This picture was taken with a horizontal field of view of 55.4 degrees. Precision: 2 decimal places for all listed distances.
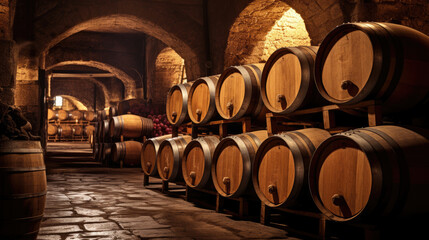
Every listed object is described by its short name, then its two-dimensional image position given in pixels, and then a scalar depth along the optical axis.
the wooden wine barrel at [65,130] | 22.79
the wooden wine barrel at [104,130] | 9.78
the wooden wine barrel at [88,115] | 22.51
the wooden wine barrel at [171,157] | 4.84
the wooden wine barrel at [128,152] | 8.87
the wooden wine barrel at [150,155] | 5.50
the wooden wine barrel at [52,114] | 22.20
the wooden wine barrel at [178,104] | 5.00
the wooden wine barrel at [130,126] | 8.84
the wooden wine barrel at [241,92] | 3.82
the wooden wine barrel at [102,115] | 11.39
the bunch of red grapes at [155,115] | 9.68
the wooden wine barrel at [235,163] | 3.46
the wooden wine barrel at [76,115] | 22.62
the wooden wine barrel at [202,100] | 4.41
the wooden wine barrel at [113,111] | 10.51
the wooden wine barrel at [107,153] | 9.52
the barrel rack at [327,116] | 2.54
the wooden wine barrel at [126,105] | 10.10
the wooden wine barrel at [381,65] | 2.45
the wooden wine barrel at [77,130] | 23.14
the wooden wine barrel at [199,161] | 4.07
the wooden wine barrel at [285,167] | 2.83
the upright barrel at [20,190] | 2.31
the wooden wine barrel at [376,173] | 2.14
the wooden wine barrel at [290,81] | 3.09
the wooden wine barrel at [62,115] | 22.62
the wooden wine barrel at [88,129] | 21.83
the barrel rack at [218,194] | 3.63
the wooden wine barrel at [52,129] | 22.27
